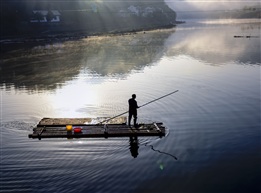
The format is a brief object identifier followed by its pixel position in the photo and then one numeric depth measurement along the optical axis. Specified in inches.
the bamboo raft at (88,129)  784.3
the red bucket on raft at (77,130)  786.5
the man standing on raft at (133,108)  820.6
